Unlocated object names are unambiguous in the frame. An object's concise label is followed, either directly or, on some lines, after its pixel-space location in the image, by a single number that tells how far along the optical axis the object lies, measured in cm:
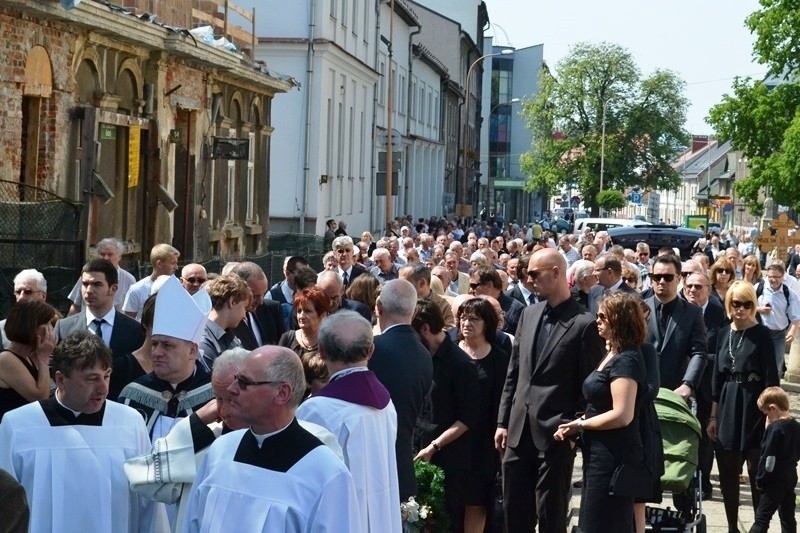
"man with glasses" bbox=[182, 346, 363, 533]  488
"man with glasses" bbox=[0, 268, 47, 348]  948
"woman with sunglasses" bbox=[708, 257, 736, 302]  1375
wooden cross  3406
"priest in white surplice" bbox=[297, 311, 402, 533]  625
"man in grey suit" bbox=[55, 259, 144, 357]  881
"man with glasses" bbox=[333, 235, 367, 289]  1557
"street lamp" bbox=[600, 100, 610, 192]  9385
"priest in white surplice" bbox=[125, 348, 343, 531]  550
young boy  1021
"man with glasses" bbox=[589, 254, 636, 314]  1288
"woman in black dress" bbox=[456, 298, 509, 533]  909
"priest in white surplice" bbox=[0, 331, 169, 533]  591
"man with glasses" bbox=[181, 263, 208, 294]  1044
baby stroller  896
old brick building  1747
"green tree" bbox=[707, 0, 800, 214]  5303
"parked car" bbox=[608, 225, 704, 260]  3462
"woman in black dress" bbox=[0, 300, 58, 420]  702
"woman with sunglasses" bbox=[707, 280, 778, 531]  1078
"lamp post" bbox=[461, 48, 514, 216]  6159
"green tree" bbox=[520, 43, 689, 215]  9638
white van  4843
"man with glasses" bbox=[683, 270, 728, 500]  1159
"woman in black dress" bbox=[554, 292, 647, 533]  805
